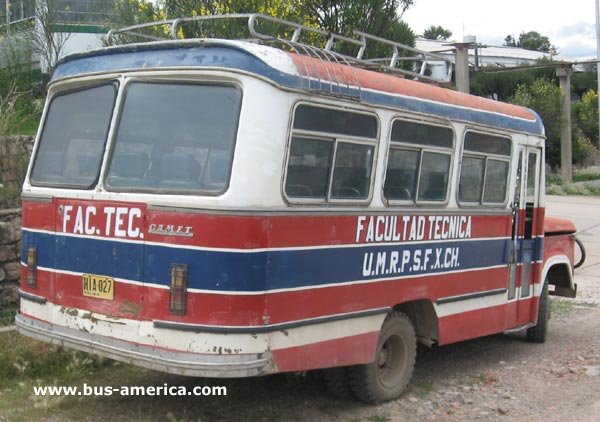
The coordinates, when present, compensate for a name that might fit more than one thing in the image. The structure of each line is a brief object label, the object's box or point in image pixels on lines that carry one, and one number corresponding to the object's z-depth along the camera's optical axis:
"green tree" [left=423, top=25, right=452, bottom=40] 81.61
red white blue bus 4.97
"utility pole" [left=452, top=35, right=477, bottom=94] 13.68
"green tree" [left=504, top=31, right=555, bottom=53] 93.50
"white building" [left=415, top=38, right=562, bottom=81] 49.87
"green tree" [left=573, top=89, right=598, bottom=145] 45.88
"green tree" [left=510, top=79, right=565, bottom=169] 36.59
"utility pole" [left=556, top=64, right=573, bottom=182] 35.28
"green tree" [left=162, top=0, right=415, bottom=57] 11.78
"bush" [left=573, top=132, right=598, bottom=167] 43.69
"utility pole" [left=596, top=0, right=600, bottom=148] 33.53
